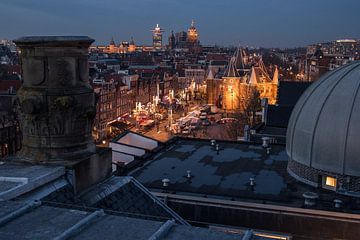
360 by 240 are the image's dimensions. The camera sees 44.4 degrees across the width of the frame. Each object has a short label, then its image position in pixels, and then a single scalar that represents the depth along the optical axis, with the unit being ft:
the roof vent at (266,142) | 91.69
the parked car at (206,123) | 256.64
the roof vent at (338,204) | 56.95
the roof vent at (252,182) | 66.00
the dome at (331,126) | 62.54
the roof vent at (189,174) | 70.36
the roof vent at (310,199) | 58.03
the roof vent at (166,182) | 66.44
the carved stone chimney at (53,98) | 27.43
